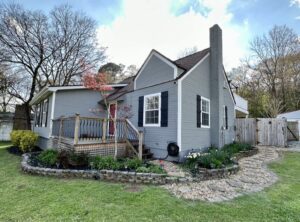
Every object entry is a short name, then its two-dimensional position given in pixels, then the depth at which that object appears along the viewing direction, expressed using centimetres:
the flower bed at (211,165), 562
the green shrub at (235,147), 912
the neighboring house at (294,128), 1593
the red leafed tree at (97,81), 711
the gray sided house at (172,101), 757
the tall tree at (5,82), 1673
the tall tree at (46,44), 1580
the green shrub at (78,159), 585
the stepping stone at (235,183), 502
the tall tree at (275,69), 2255
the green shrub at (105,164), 563
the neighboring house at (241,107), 1421
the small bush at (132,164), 569
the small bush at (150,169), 534
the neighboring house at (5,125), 1867
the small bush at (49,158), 617
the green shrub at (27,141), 1011
